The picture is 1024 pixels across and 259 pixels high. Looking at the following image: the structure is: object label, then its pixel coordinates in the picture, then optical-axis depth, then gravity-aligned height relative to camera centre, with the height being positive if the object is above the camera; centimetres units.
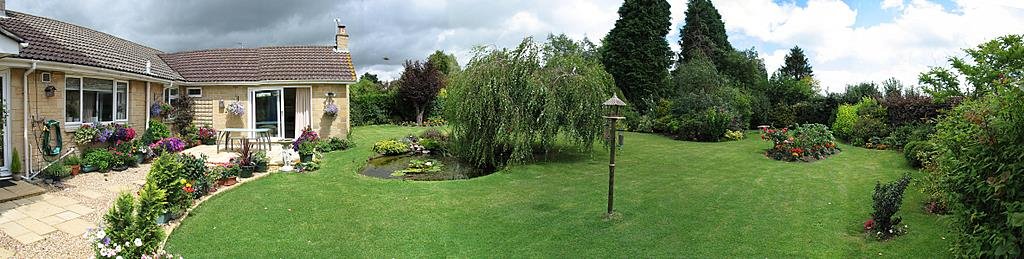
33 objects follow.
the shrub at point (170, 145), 1266 -84
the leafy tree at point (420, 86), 2625 +165
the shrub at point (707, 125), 1841 -4
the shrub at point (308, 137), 1476 -64
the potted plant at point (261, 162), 1110 -103
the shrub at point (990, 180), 383 -41
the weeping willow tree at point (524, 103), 1184 +41
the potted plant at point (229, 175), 965 -118
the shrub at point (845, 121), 1772 +21
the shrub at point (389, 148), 1484 -90
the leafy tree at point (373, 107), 2706 +56
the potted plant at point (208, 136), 1599 -71
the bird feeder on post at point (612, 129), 754 -11
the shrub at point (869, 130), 1630 -10
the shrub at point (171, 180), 709 -96
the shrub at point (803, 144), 1313 -47
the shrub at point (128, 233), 483 -118
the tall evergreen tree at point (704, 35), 3322 +604
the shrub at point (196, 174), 854 -105
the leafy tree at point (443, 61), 4538 +520
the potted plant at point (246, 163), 1048 -102
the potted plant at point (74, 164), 985 -104
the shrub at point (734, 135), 1881 -39
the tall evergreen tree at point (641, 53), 2738 +381
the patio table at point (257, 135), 1448 -65
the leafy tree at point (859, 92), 2148 +154
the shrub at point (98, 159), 1026 -99
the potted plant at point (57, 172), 930 -113
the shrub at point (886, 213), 627 -106
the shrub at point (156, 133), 1307 -55
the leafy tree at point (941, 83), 1241 +120
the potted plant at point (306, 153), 1216 -90
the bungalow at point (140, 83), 958 +79
